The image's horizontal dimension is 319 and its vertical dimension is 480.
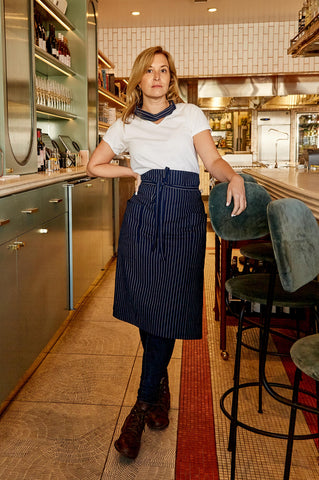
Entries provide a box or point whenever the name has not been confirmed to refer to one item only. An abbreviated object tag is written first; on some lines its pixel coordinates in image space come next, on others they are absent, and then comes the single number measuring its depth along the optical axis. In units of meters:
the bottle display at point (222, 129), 10.34
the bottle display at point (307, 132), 9.85
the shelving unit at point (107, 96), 6.29
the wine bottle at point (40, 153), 3.93
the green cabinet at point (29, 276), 2.26
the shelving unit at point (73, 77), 4.96
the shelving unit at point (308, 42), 3.56
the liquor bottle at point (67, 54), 4.99
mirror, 3.07
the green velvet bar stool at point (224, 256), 1.86
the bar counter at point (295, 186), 1.77
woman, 1.90
